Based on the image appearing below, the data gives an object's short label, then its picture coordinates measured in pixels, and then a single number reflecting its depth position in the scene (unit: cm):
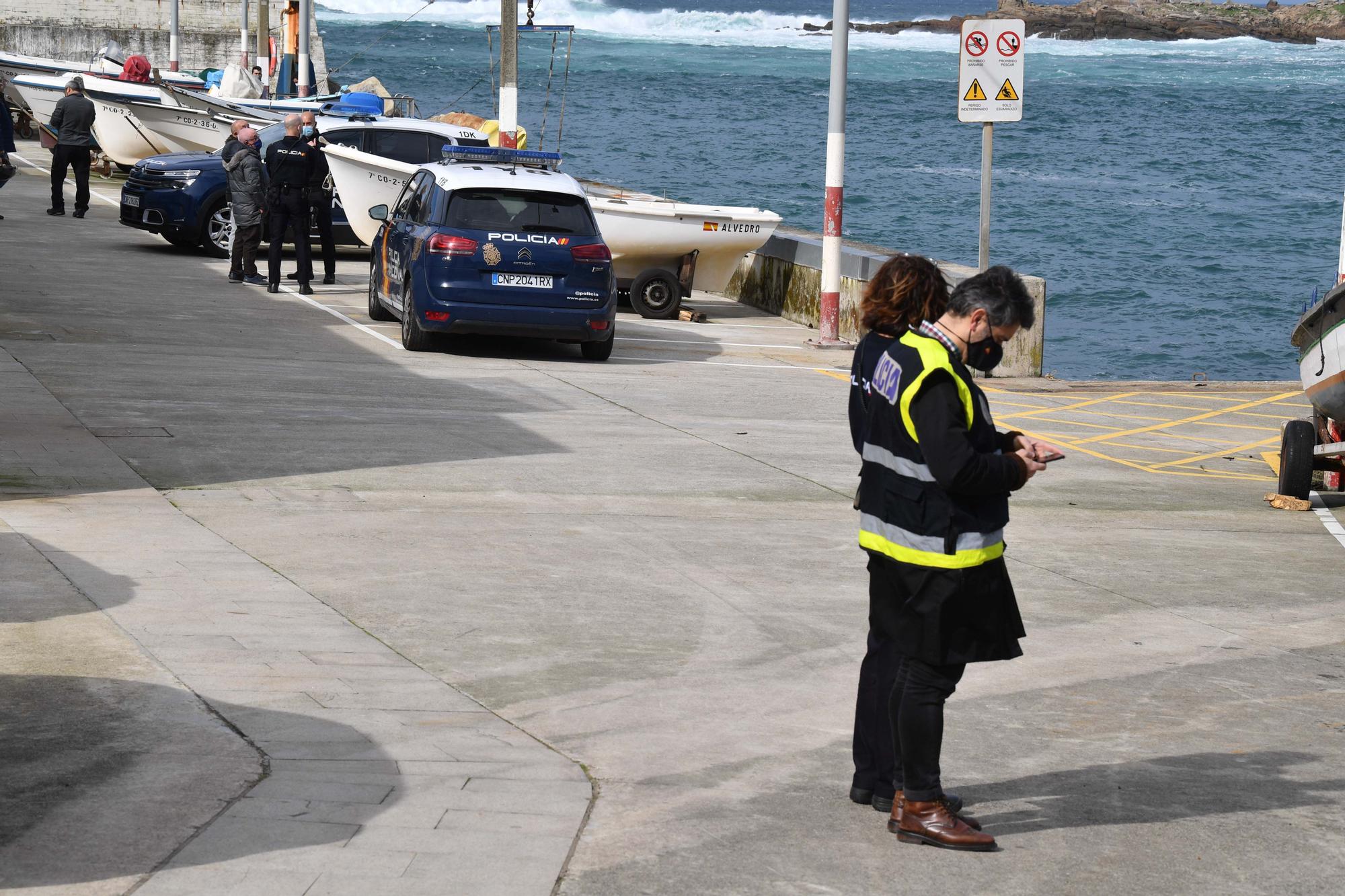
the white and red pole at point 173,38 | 5253
